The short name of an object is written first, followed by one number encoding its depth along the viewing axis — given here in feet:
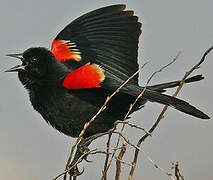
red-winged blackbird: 17.21
